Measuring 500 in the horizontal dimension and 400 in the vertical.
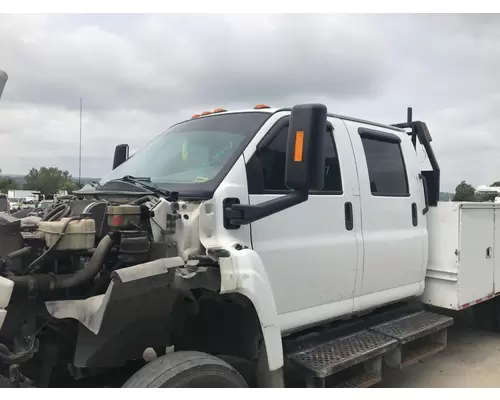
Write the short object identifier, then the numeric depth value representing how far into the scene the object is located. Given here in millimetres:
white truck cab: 2635
